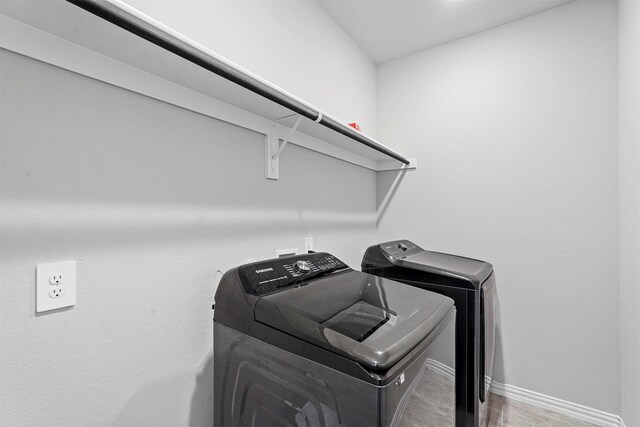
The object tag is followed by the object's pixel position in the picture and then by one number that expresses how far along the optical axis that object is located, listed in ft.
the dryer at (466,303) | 4.08
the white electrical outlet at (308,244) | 5.16
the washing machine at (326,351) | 2.09
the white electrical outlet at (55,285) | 2.26
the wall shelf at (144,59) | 2.03
